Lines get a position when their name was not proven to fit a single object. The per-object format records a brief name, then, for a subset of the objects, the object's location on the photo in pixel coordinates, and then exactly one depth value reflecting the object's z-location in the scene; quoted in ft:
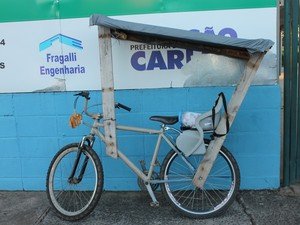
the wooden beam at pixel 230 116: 9.52
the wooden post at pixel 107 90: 9.65
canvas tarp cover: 9.17
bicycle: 9.85
